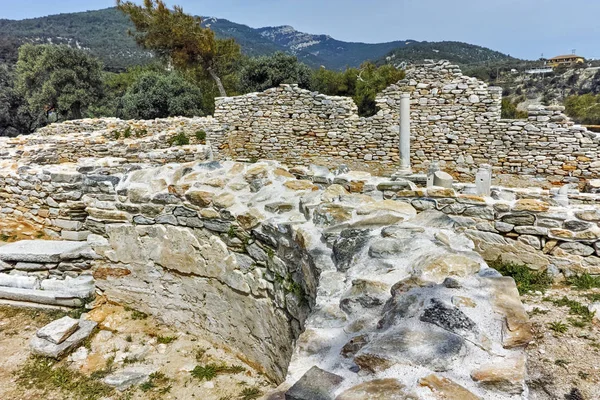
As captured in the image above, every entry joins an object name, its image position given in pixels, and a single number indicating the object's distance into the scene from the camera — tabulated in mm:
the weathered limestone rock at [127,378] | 3540
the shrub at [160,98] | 19688
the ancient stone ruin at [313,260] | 1714
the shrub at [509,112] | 21891
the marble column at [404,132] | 10695
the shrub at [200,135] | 13914
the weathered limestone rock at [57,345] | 3818
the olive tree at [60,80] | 23141
